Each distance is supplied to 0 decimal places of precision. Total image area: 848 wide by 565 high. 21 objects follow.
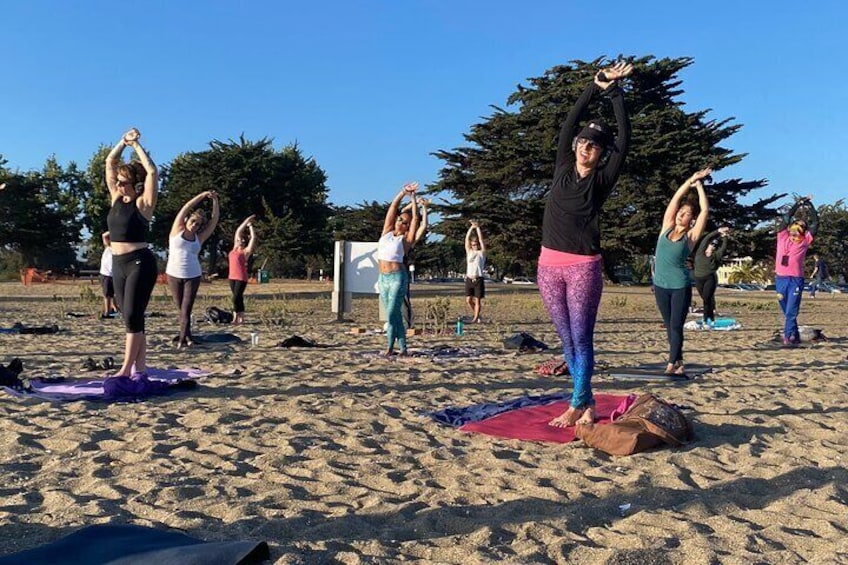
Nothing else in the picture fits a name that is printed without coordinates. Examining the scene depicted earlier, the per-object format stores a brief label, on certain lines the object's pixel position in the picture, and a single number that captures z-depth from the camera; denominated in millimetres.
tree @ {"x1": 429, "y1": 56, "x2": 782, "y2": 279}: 30438
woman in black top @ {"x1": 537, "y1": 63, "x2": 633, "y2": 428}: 4453
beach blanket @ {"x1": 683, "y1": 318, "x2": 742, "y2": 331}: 13125
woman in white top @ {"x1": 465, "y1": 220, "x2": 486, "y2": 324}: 12961
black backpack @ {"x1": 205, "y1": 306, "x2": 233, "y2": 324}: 13141
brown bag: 3908
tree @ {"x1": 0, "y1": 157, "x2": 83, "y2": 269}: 38656
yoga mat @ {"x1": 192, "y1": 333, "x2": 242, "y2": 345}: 9344
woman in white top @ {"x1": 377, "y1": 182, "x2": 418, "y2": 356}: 7672
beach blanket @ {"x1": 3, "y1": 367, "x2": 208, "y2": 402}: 5227
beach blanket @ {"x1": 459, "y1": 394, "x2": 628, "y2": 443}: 4285
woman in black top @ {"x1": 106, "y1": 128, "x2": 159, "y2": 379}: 5625
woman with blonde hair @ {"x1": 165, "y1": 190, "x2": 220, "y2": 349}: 8578
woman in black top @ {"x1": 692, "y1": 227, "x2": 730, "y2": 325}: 11938
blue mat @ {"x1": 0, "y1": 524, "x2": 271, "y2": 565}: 2260
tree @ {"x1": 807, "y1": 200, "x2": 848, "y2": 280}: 63312
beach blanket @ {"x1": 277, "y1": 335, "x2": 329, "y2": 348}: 8883
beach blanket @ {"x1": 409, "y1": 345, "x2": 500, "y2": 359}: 8273
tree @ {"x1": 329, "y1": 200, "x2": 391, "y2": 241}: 52156
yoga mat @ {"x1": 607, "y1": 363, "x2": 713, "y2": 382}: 6668
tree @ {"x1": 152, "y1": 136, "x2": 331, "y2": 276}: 44188
